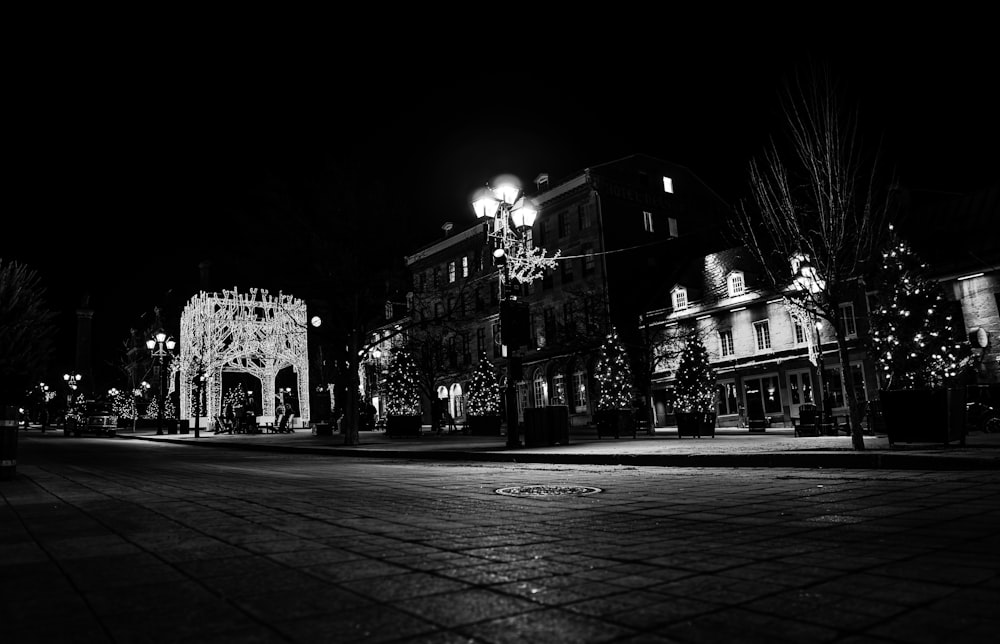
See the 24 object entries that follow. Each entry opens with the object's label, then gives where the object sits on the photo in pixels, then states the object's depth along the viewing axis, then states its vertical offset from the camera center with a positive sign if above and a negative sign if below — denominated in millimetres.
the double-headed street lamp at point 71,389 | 70125 +5750
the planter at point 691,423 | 22375 -896
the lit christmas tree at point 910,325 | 23016 +2184
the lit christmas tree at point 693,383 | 33000 +708
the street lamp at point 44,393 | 80656 +5569
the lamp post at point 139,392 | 63919 +3790
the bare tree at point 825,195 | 13242 +4537
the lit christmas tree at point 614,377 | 33938 +1309
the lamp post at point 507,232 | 17266 +5034
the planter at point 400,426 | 30109 -536
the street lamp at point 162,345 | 38666 +5102
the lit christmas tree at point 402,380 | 43000 +2277
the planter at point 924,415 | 11523 -570
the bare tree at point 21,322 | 14445 +2642
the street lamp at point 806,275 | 13405 +2537
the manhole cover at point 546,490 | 7418 -1006
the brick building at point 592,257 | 44938 +10784
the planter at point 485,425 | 30255 -755
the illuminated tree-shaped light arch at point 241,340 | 43281 +5818
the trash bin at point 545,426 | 18547 -586
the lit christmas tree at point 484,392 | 40500 +1106
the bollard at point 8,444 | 9984 -101
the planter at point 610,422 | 23172 -732
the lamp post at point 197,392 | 36438 +2024
